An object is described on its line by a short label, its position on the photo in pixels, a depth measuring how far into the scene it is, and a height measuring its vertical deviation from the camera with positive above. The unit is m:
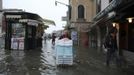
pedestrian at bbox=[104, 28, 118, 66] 5.49 -0.30
